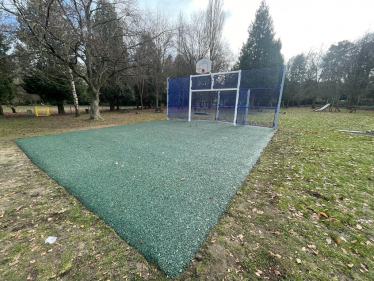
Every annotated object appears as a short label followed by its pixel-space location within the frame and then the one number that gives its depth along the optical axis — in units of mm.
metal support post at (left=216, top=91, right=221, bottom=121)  11834
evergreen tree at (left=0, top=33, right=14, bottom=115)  12516
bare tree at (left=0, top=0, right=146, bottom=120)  7153
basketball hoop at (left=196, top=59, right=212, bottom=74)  11359
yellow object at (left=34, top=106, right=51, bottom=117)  15828
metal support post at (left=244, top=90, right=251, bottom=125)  10092
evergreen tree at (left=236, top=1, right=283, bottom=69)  22094
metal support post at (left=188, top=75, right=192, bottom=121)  11636
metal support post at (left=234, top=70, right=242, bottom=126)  9250
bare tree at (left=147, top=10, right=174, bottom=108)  18172
